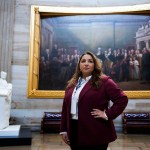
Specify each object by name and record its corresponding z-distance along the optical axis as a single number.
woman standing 2.24
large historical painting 9.02
